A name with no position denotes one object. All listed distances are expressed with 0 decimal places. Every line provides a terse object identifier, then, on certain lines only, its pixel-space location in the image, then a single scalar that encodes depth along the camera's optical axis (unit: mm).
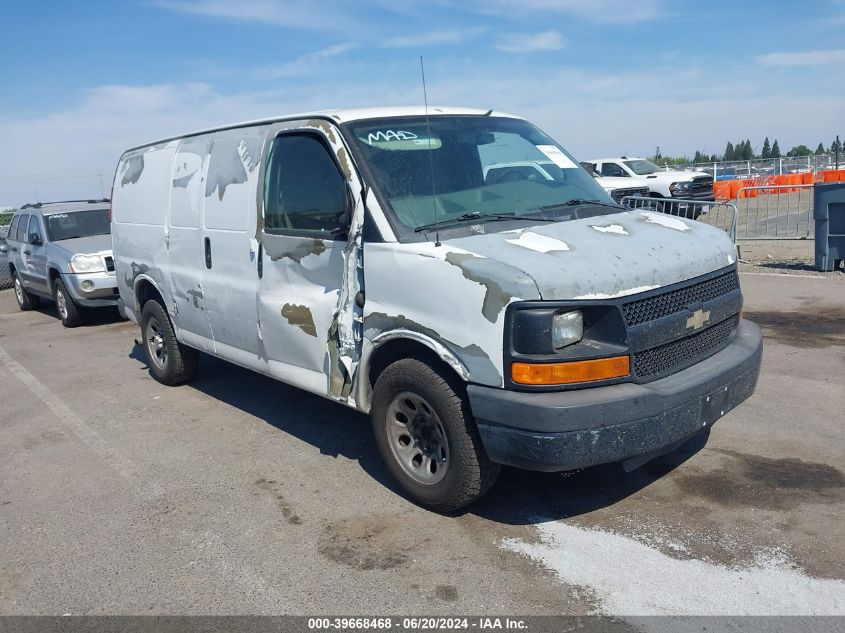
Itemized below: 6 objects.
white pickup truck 21641
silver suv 10797
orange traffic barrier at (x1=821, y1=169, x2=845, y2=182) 25664
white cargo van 3439
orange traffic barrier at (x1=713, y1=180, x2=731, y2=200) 28222
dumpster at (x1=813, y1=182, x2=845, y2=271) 10477
